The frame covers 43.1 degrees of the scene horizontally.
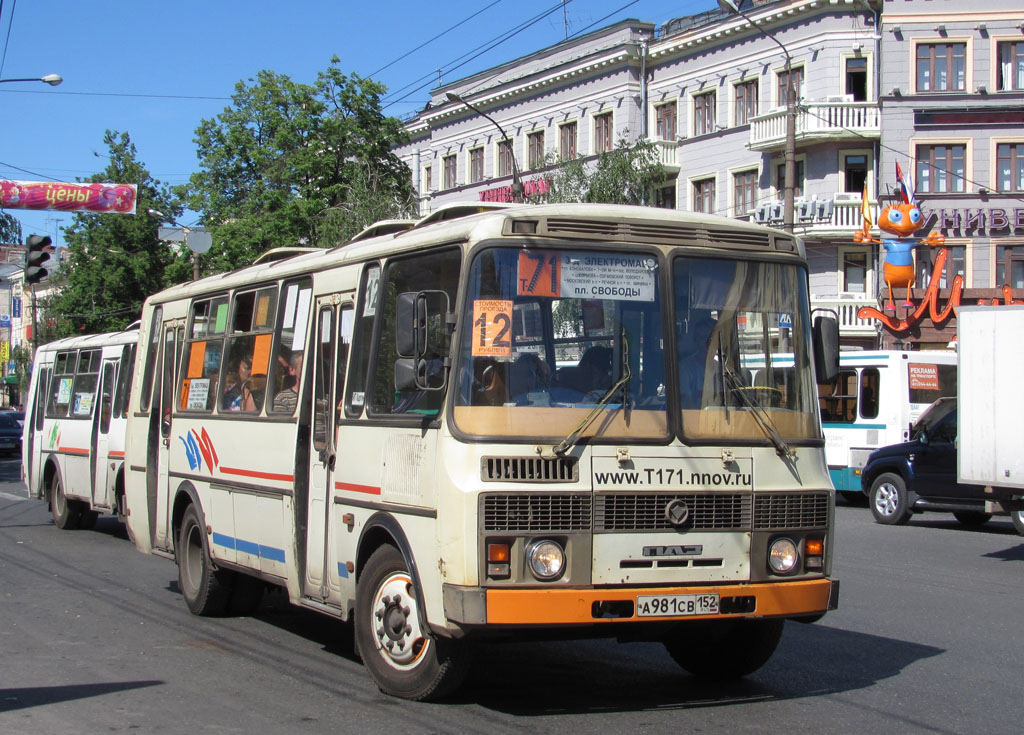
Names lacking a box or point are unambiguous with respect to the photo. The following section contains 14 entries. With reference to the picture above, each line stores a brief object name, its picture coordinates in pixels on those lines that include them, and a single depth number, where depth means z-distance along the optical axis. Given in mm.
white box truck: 15719
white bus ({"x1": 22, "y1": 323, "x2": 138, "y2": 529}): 16953
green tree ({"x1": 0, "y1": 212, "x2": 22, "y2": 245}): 75062
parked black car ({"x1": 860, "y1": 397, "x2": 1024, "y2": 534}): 19719
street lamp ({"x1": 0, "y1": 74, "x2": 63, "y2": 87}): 28770
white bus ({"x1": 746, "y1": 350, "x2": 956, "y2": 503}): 24188
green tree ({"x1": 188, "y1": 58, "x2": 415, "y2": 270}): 52062
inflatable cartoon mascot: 39375
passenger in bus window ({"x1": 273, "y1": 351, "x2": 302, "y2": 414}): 9039
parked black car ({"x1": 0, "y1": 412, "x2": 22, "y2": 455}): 43719
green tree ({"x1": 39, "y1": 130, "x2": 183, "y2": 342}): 63312
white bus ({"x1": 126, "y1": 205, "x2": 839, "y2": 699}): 6641
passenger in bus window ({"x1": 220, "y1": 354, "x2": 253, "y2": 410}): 10008
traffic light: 25078
